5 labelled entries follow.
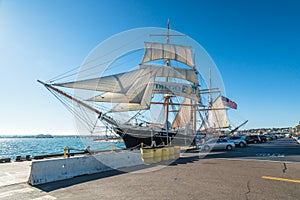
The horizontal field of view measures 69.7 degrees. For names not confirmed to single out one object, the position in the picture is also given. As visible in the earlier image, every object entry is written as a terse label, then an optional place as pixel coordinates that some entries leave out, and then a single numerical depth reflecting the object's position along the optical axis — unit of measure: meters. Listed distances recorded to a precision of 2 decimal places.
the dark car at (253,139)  39.58
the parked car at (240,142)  29.97
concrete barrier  7.76
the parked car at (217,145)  22.81
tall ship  25.84
